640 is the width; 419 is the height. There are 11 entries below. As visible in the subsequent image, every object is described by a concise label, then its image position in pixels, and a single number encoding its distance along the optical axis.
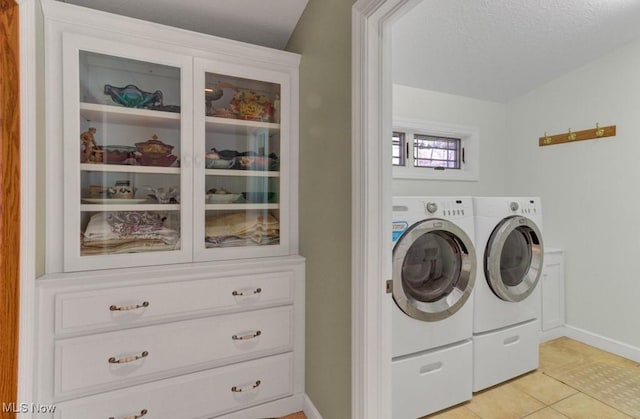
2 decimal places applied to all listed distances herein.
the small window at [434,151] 2.69
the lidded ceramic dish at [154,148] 1.51
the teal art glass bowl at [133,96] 1.45
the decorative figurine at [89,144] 1.38
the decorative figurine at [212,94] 1.58
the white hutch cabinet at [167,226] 1.30
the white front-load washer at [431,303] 1.57
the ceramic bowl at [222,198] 1.61
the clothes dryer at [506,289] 1.83
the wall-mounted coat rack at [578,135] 2.41
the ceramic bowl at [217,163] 1.60
